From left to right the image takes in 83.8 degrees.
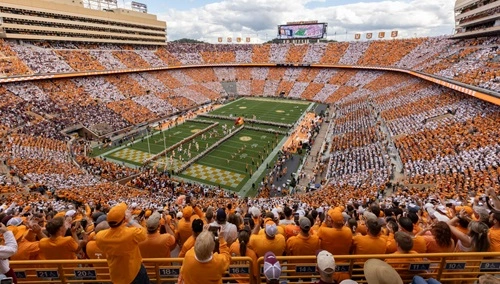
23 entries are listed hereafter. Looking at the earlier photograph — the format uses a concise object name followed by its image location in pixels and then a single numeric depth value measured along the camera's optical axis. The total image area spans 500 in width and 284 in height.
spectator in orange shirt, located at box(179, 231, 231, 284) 3.22
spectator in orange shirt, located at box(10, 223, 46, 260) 4.82
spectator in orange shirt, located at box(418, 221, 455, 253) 4.49
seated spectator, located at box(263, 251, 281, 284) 3.48
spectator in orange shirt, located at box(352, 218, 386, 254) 4.66
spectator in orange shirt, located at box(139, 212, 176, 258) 4.89
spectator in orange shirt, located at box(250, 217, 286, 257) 4.73
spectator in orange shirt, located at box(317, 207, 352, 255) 4.80
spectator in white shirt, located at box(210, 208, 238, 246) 5.27
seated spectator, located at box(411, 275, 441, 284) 3.62
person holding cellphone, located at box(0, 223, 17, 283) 3.87
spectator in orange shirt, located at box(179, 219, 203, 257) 4.41
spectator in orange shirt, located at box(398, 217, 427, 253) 4.65
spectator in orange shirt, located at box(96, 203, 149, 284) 3.70
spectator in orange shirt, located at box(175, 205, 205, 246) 5.86
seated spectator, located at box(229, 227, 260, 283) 4.40
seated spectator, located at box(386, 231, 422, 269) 4.23
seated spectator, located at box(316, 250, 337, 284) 3.32
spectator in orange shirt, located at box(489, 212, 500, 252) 4.62
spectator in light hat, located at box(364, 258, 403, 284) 2.74
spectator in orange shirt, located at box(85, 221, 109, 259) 5.00
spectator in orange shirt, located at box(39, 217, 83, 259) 4.73
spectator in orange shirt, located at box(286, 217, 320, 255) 4.80
